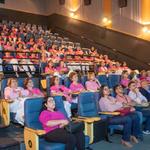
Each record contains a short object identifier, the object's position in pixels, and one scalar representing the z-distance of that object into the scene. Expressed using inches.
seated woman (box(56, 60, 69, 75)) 298.1
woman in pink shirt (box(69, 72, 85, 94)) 227.1
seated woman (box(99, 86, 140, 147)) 170.9
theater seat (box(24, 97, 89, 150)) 130.2
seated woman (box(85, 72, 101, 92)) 245.1
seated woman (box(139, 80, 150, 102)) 230.3
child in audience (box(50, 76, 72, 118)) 209.2
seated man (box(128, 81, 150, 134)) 199.0
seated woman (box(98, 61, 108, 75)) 331.7
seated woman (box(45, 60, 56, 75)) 286.0
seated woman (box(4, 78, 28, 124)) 178.8
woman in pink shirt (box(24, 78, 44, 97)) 201.2
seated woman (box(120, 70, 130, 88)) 277.2
